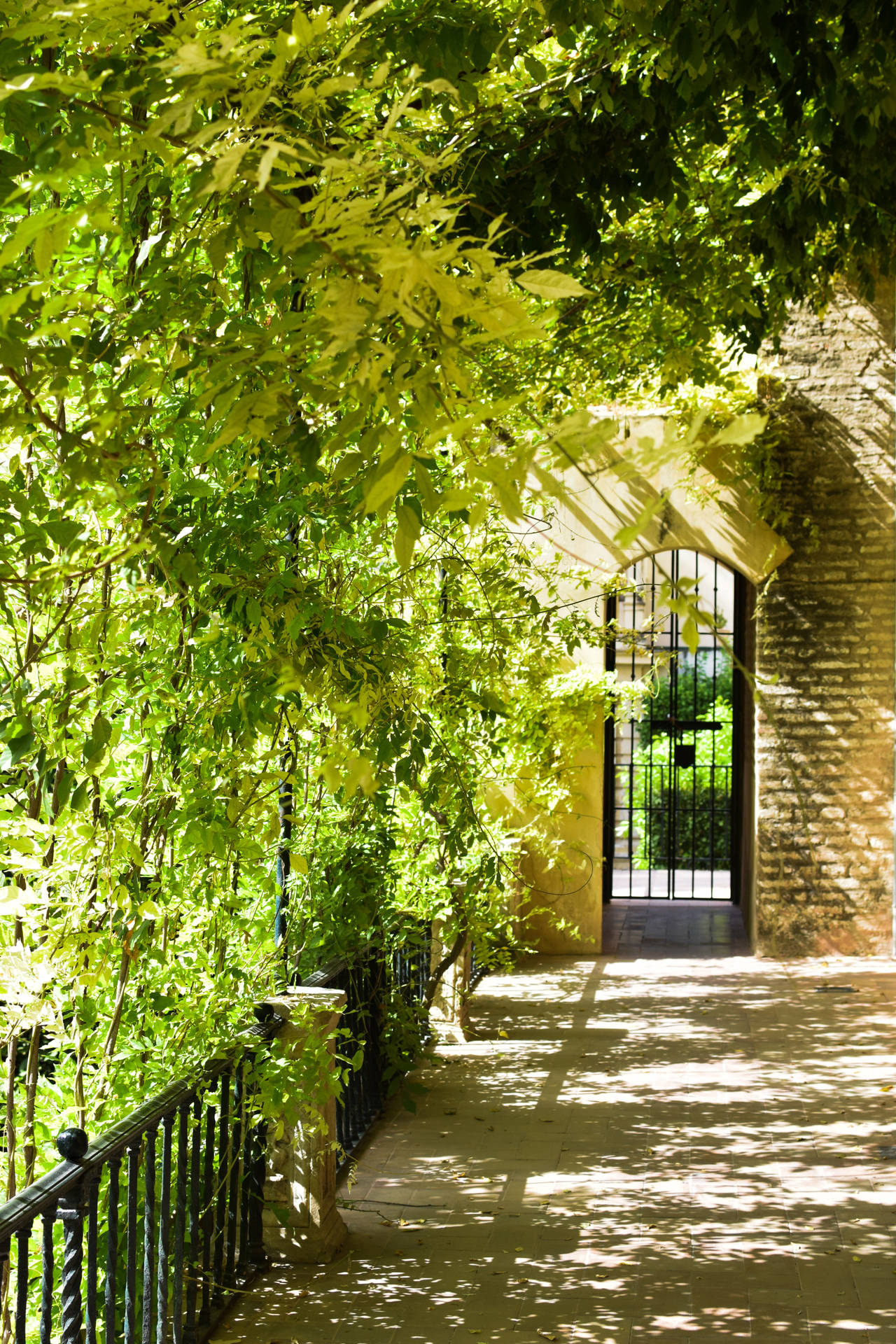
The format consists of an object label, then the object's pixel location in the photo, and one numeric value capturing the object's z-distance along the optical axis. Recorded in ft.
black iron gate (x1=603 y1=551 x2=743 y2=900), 39.73
